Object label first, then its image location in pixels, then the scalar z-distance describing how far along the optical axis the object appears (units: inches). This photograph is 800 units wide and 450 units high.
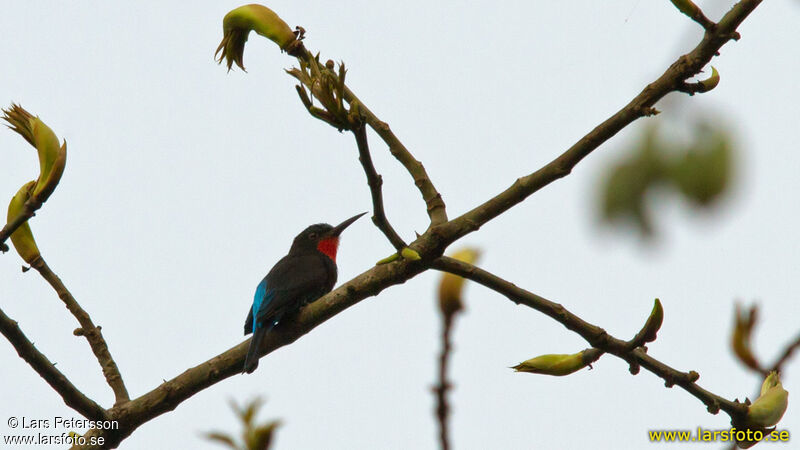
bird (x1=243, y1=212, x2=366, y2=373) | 393.7
